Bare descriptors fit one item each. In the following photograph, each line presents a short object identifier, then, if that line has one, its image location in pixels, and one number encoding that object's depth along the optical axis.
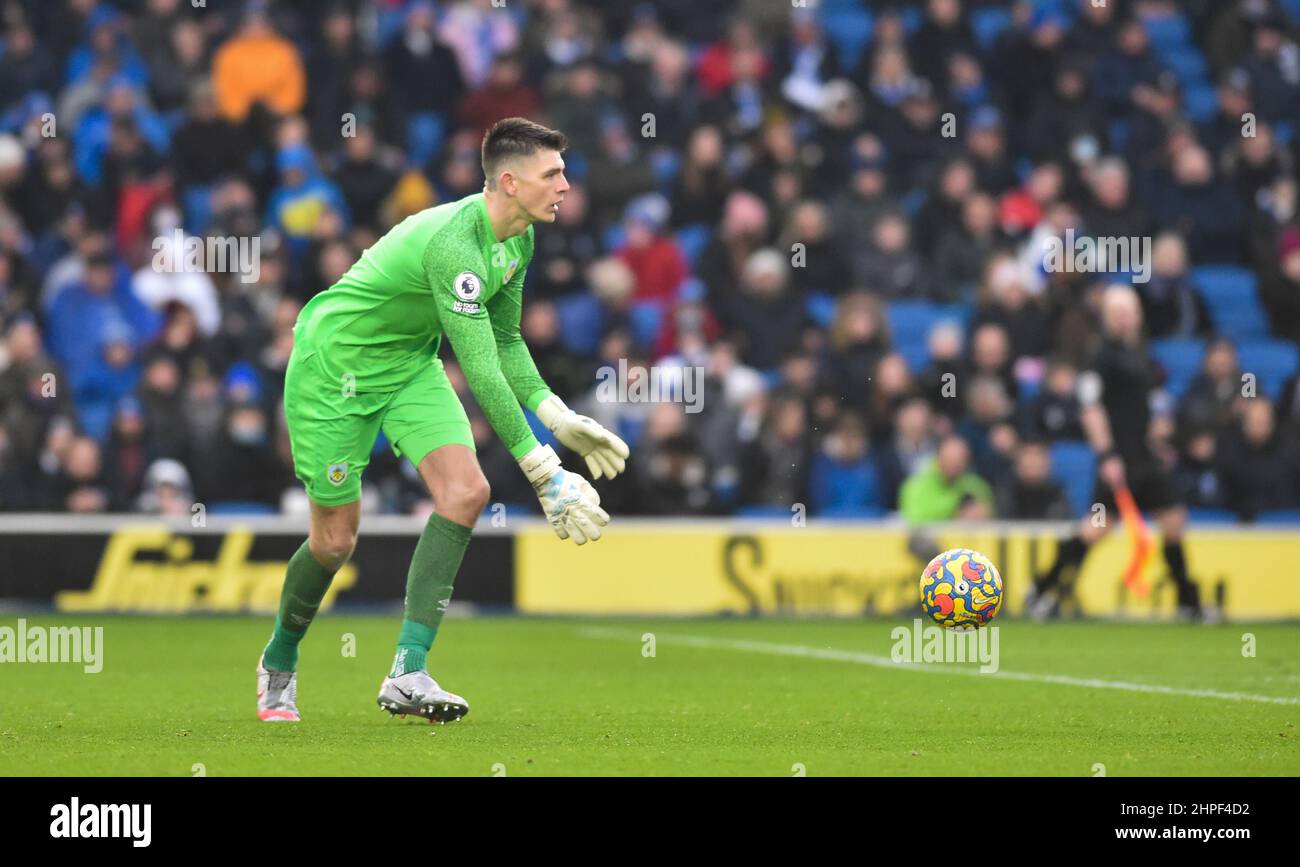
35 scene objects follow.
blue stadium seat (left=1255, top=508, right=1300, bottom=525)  17.81
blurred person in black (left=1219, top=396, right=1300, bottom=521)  17.53
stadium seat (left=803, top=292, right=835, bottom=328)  19.48
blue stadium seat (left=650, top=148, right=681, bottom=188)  20.86
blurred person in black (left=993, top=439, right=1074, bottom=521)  17.22
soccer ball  10.29
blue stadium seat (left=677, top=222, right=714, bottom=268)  20.12
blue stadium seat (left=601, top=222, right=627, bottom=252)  19.86
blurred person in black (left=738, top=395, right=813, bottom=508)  17.30
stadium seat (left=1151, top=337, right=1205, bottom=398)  19.34
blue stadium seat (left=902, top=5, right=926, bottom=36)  22.33
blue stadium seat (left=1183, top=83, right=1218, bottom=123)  22.22
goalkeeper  8.18
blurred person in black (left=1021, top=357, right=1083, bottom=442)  17.45
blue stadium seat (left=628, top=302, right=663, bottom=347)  19.06
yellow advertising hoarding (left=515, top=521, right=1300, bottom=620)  16.77
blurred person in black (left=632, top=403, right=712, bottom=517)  17.25
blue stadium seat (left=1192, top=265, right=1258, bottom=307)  20.50
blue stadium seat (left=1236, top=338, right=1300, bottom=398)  19.61
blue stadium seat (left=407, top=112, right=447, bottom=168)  21.20
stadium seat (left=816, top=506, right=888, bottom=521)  17.66
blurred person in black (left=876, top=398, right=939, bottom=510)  17.42
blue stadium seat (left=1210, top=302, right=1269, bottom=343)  20.28
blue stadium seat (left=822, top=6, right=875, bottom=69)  22.75
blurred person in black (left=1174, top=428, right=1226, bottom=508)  17.77
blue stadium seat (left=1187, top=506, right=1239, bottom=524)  17.95
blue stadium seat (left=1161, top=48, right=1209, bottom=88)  22.89
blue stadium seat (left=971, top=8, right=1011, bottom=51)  22.80
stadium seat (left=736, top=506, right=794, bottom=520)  17.67
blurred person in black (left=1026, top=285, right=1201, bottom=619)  16.50
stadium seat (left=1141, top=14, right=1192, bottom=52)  23.27
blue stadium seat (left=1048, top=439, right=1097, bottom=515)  18.67
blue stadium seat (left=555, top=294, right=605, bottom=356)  18.61
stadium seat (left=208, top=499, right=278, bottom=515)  17.56
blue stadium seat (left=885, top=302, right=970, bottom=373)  19.80
